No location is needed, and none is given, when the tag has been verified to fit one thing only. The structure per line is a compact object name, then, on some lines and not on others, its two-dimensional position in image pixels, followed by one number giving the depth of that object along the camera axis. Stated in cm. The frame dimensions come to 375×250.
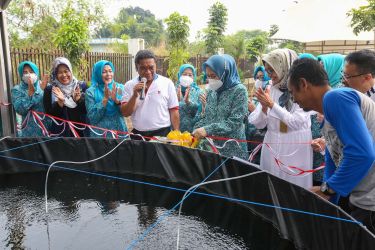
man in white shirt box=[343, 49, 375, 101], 197
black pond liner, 179
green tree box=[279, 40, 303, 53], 2593
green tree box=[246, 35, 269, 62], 2250
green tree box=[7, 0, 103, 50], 1220
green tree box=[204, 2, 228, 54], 2100
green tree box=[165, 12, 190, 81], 1104
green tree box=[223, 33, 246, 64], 2248
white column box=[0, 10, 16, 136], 445
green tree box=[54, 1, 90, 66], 717
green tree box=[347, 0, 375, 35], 1044
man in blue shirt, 129
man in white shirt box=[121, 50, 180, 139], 342
